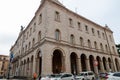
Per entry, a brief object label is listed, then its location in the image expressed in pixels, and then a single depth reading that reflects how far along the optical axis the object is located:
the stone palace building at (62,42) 14.44
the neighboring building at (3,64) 47.37
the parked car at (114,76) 7.78
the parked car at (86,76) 12.77
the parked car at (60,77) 10.04
